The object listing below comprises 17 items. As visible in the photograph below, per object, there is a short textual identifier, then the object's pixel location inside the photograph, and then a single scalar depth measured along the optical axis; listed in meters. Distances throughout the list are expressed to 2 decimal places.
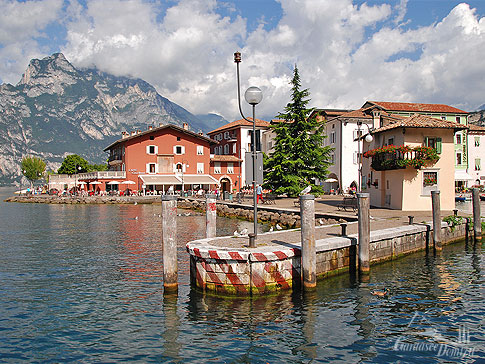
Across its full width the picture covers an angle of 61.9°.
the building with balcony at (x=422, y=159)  25.41
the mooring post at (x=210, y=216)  14.22
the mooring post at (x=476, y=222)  20.45
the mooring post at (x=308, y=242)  11.03
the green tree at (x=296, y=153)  40.34
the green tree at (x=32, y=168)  114.56
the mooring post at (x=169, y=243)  11.23
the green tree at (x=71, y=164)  101.19
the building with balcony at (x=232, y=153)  69.88
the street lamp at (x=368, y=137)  20.88
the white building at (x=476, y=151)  64.94
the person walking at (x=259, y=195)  39.26
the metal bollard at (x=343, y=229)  14.16
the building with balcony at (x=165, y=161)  63.47
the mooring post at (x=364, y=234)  13.16
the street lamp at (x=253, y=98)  11.86
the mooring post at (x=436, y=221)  17.66
